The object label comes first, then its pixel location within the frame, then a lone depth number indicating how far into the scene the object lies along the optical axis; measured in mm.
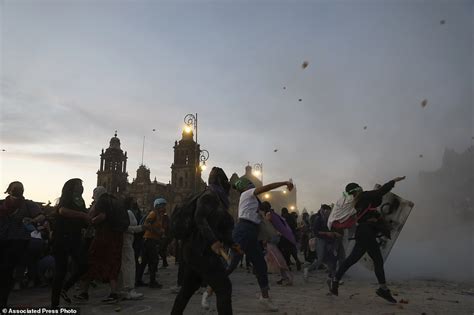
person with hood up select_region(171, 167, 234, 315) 3305
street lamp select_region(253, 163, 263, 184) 33575
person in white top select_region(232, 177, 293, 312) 5500
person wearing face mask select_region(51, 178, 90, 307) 5055
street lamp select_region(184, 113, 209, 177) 19812
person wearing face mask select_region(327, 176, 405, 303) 5922
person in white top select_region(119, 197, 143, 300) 6305
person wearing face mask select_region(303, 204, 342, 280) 8344
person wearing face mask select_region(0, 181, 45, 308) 4766
